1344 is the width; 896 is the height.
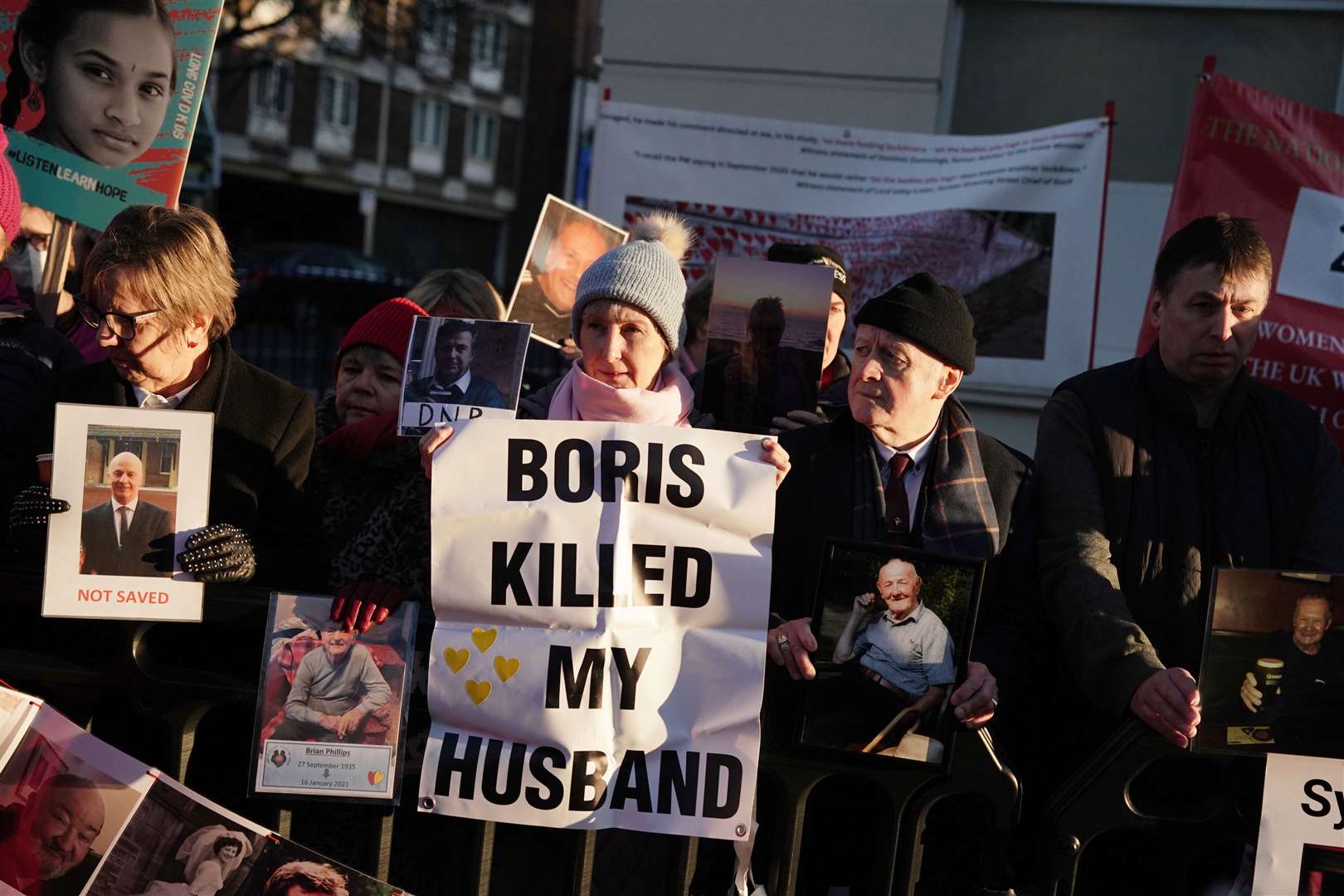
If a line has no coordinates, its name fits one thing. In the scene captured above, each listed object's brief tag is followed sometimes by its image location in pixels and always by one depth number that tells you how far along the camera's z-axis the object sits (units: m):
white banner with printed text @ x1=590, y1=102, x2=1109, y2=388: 5.57
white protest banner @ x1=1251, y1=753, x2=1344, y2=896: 2.53
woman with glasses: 2.92
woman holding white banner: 3.08
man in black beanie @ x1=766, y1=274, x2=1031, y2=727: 2.91
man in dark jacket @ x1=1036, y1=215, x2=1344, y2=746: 3.06
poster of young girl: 4.44
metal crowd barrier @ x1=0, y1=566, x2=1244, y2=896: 2.57
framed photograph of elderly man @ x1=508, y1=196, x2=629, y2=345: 4.75
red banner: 4.71
